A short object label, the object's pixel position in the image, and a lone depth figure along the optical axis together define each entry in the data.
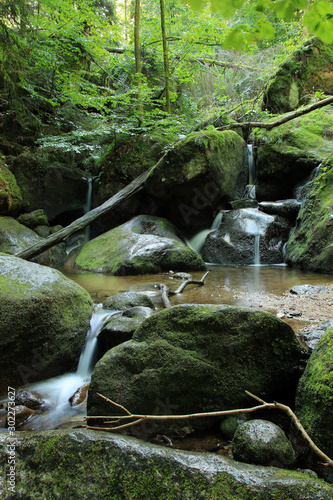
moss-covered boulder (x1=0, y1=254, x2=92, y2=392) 2.43
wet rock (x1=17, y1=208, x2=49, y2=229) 8.55
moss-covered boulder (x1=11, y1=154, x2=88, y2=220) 9.20
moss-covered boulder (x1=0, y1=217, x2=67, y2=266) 7.29
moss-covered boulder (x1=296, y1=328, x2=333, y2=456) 1.43
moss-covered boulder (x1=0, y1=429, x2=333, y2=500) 1.19
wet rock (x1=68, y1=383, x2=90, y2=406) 2.39
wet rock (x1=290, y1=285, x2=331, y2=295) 4.11
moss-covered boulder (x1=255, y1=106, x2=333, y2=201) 8.23
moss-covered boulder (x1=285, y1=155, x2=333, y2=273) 5.85
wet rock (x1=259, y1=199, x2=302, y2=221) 7.80
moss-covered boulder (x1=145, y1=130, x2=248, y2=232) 7.69
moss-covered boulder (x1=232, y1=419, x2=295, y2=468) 1.43
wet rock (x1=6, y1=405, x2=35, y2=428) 2.12
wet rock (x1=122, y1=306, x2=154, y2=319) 3.09
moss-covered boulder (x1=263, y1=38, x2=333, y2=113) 9.93
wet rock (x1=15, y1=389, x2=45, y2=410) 2.32
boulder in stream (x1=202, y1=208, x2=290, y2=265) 7.27
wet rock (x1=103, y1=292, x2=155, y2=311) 3.68
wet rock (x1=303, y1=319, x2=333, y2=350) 2.35
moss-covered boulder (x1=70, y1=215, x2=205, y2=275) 6.27
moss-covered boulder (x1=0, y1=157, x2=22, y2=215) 7.91
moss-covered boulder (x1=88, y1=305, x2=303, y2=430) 1.95
